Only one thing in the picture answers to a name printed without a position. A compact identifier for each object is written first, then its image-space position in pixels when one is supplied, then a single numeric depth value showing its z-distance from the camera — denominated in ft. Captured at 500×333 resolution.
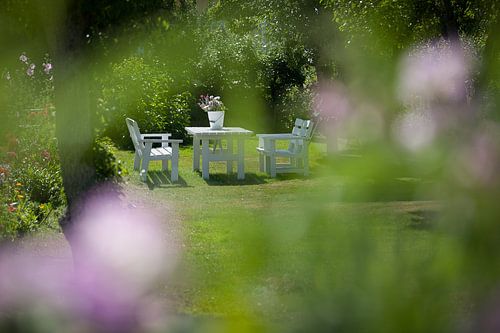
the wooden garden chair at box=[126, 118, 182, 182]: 75.10
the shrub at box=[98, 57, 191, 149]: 114.32
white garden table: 77.15
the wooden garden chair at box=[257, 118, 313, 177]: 78.95
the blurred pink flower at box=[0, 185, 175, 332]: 13.91
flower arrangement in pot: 82.53
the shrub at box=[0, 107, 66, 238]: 43.27
